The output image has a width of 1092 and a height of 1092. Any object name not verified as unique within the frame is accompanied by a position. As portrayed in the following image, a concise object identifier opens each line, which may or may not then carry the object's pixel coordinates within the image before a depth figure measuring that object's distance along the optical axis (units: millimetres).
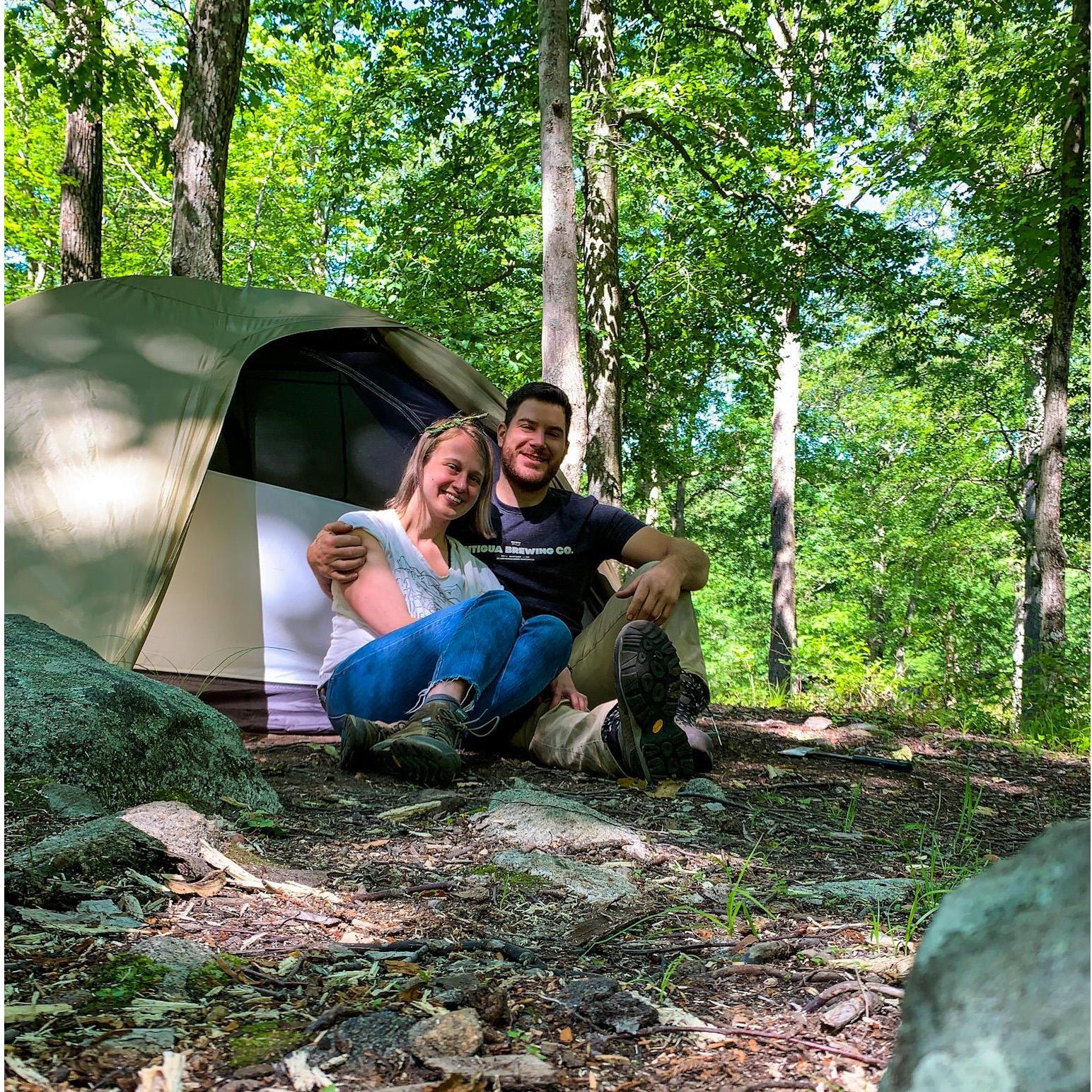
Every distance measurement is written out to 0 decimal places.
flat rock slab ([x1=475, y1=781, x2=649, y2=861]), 2127
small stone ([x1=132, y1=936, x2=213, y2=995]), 1285
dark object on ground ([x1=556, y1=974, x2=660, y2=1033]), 1254
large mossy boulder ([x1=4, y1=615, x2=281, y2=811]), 1962
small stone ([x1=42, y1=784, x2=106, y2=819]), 1847
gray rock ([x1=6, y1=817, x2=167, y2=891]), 1548
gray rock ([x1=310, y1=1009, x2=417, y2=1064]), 1104
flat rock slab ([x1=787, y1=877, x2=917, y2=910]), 1862
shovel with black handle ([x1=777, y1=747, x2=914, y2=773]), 3914
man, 2971
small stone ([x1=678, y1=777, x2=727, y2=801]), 2826
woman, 2744
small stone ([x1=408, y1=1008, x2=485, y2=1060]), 1108
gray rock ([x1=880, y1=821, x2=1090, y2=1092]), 679
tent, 3393
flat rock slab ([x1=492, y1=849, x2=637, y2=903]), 1842
